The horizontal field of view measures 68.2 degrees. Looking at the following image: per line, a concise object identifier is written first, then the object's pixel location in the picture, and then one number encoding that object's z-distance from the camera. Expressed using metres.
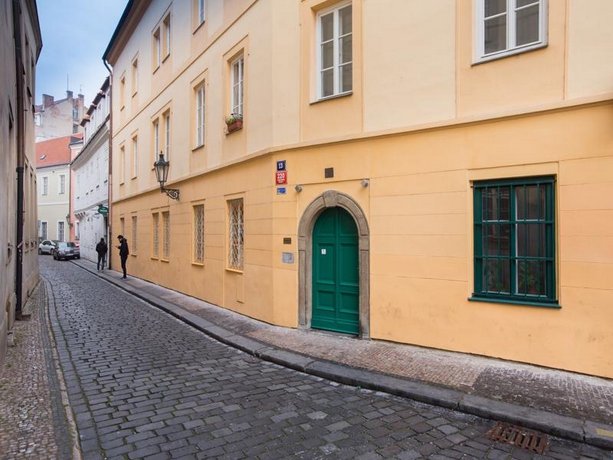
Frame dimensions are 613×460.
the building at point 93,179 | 24.55
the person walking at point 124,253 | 18.03
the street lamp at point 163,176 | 13.77
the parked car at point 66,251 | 31.69
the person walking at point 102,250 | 21.88
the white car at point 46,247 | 39.22
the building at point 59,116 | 53.09
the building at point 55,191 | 44.31
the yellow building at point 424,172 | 5.73
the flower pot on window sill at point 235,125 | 10.04
